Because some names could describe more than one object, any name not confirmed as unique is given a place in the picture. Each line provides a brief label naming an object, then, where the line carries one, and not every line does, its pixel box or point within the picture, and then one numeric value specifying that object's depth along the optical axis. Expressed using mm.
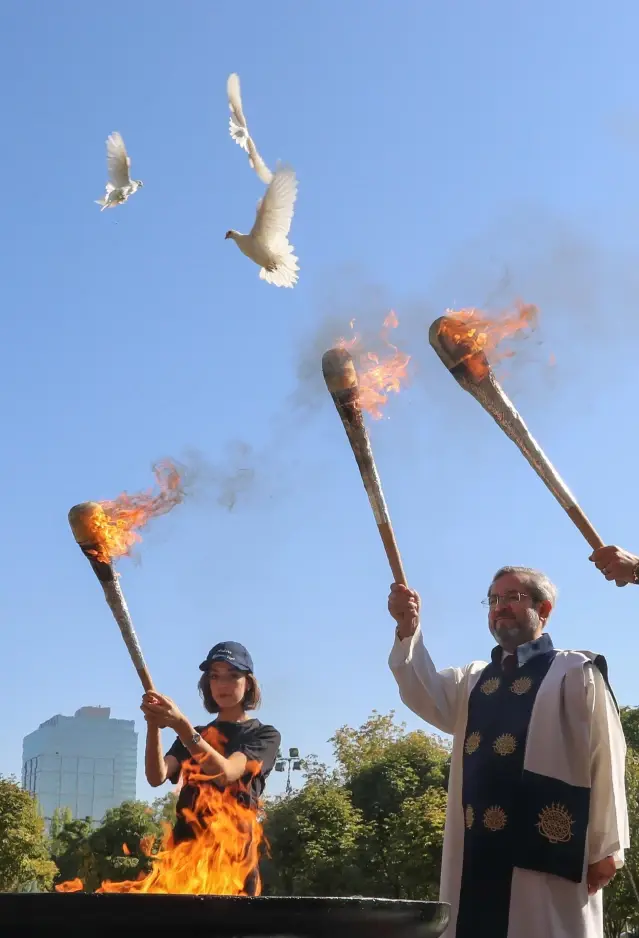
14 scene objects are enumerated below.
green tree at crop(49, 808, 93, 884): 42219
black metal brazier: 2596
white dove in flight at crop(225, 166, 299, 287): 6250
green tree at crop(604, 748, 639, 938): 22609
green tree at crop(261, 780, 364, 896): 30484
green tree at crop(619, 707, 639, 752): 35981
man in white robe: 4727
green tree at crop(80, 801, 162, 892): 39438
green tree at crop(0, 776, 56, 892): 33219
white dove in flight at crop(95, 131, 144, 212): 6957
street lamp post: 35825
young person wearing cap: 5164
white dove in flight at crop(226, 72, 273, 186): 6398
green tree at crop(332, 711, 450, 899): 28484
